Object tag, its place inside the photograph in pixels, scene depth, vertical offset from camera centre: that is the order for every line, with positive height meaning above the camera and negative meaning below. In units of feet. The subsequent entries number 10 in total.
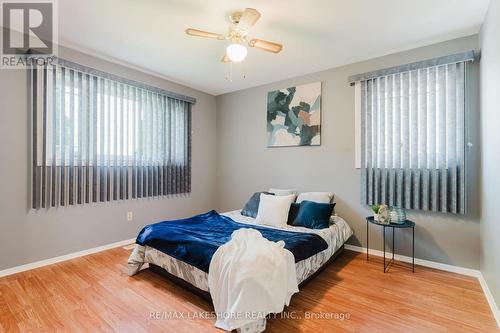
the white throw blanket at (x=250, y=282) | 5.45 -2.72
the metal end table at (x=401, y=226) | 8.89 -2.12
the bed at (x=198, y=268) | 6.96 -3.02
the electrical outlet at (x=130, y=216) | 11.93 -2.36
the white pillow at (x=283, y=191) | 12.41 -1.25
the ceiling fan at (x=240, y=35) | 6.89 +4.18
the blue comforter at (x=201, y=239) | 6.92 -2.29
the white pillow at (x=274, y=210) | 10.22 -1.84
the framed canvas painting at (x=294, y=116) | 12.21 +2.70
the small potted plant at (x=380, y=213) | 9.23 -1.74
